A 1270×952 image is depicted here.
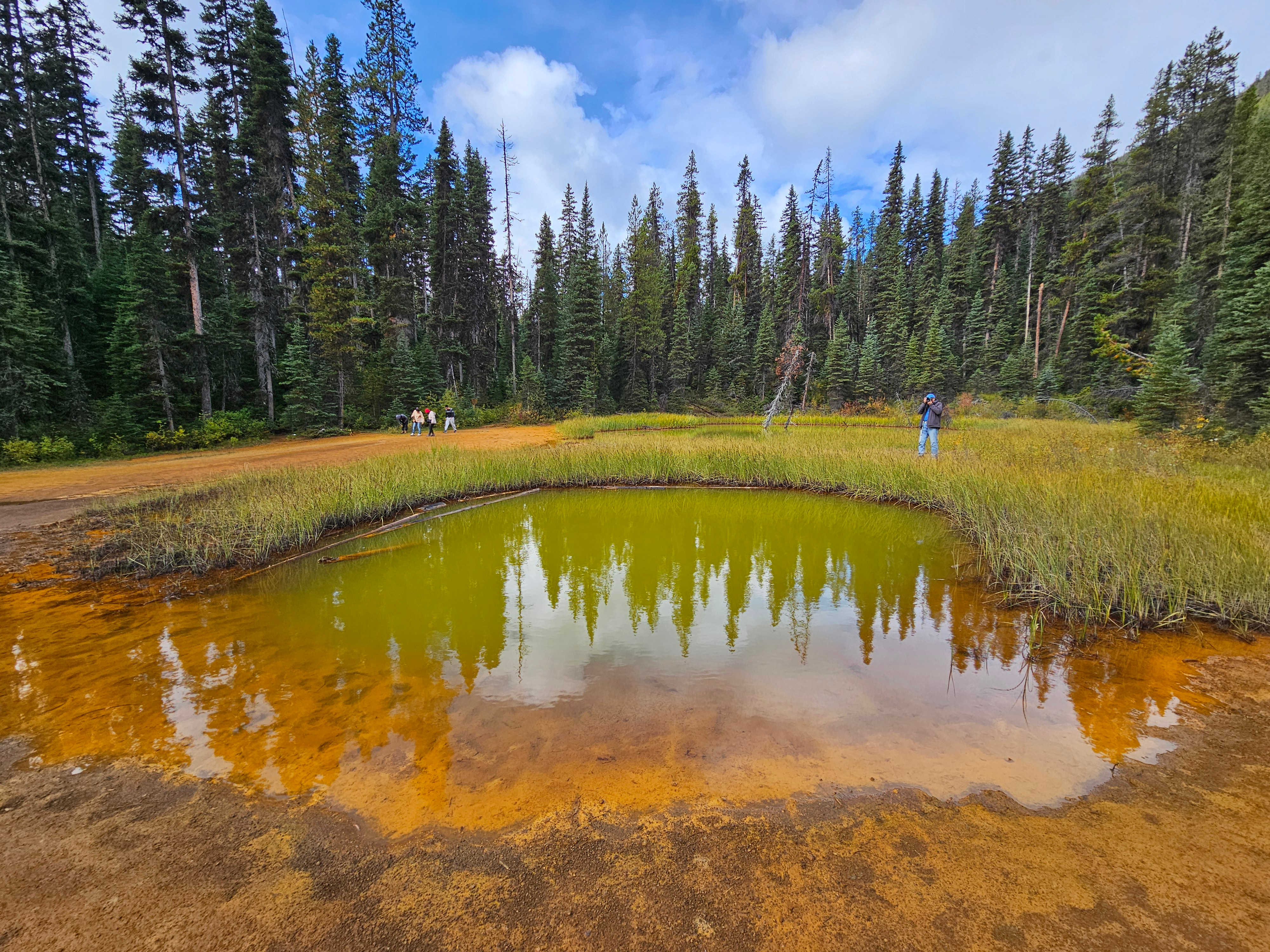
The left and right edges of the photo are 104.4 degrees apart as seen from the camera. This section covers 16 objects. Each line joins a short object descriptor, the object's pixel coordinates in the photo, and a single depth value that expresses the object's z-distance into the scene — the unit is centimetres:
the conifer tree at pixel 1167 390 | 1298
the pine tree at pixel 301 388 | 2058
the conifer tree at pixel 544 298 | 4031
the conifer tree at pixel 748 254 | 4928
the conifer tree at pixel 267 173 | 2180
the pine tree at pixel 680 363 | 4088
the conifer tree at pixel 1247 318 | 1142
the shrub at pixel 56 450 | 1419
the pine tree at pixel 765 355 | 4078
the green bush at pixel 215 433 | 1719
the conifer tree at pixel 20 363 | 1440
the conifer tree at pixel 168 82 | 1800
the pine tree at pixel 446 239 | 3206
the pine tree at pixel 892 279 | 4197
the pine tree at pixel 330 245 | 2212
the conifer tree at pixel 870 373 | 3978
